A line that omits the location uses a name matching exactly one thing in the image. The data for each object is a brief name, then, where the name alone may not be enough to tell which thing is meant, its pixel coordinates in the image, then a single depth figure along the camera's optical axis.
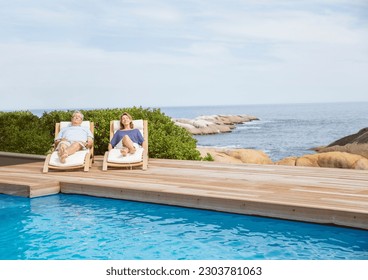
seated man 9.16
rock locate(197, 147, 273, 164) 16.27
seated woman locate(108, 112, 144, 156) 9.13
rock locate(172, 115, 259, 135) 53.62
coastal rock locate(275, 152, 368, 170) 12.80
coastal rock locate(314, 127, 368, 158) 15.86
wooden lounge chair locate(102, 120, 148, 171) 9.02
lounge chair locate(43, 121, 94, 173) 8.93
